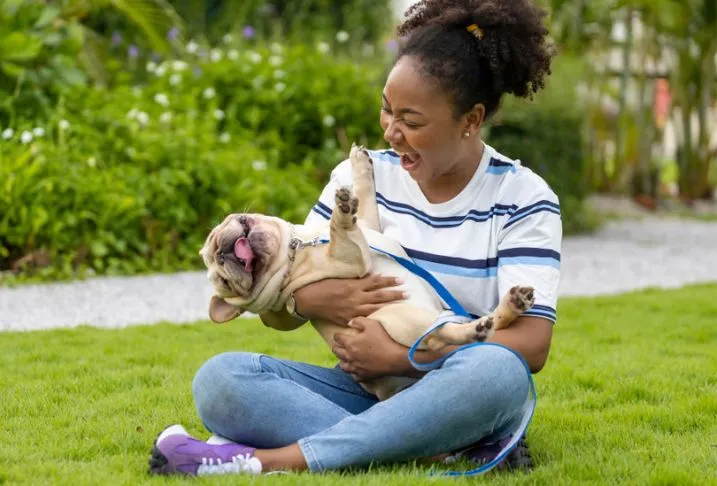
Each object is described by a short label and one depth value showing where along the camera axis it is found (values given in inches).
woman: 247.8
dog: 254.8
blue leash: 251.0
